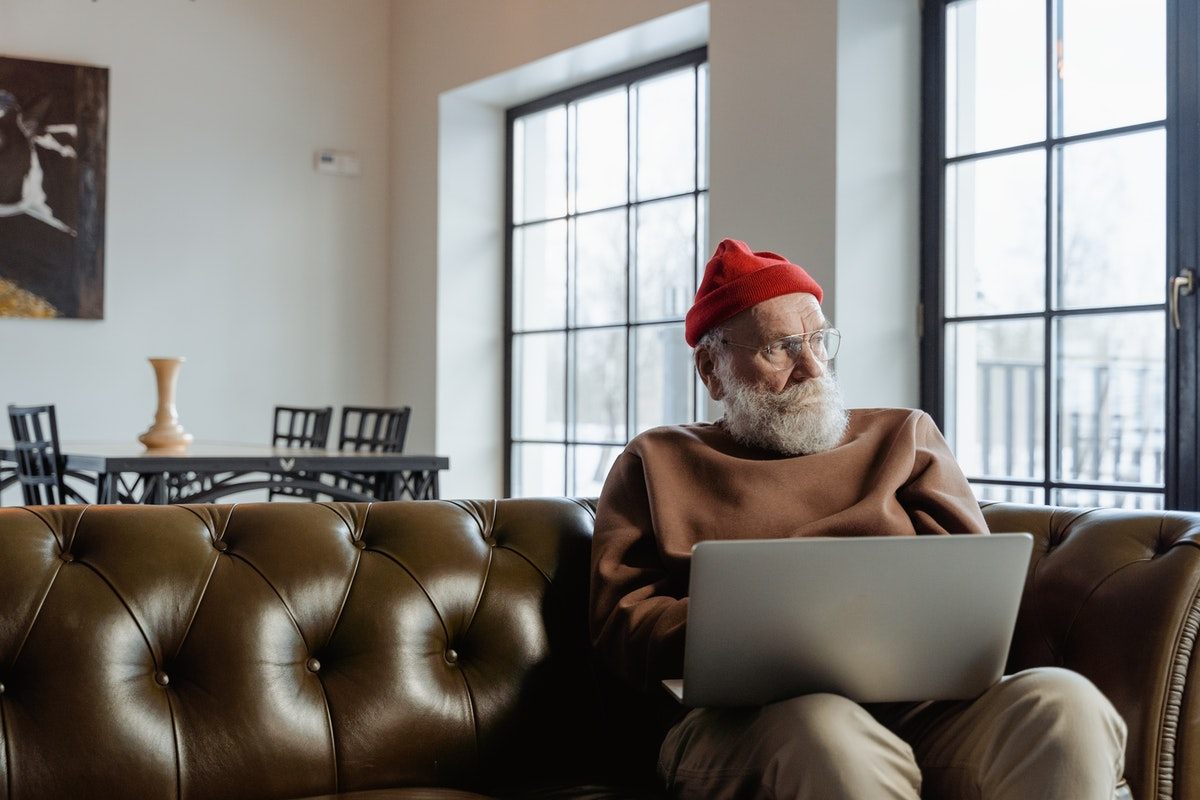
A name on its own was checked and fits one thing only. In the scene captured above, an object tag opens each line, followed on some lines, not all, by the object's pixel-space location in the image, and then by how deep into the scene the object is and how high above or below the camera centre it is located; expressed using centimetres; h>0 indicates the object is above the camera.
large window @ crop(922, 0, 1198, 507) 329 +49
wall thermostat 618 +123
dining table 371 -20
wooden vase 436 -6
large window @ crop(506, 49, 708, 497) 502 +63
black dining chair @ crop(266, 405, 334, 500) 482 -14
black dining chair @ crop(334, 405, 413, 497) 447 -14
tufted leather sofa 157 -34
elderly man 144 -19
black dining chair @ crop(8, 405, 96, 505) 404 -21
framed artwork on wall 544 +97
